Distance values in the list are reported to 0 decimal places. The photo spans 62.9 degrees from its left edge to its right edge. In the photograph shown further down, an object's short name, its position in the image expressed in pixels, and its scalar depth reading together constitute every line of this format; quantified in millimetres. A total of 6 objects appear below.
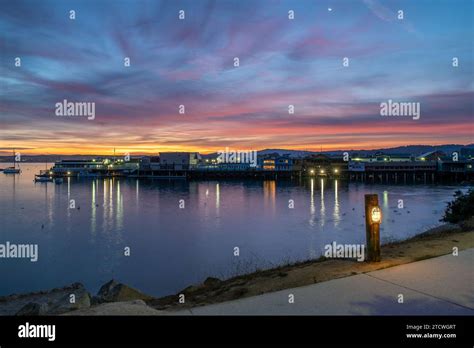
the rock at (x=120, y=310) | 4855
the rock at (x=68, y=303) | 7342
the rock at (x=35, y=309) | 7018
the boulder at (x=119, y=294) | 11059
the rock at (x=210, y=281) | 10208
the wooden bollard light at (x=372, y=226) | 7406
